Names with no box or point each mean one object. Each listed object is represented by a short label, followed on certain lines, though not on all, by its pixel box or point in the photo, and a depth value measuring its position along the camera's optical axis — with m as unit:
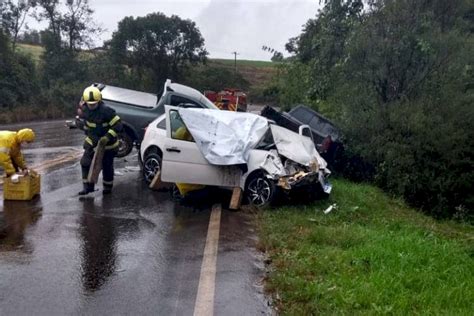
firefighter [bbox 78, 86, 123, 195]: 10.52
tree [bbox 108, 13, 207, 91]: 43.06
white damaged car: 10.11
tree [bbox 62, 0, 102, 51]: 39.66
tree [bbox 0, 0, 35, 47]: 37.54
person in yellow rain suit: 9.80
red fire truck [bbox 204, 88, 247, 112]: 29.59
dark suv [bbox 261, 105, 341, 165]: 14.05
